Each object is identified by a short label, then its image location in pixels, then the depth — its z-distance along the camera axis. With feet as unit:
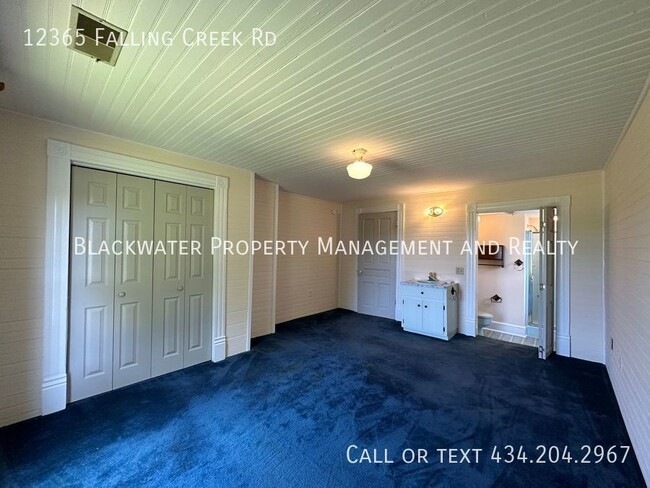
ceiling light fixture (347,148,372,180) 8.60
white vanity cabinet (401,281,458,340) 13.98
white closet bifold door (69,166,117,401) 8.07
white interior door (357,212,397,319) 17.79
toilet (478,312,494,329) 15.99
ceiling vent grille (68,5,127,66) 4.14
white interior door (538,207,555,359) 11.30
